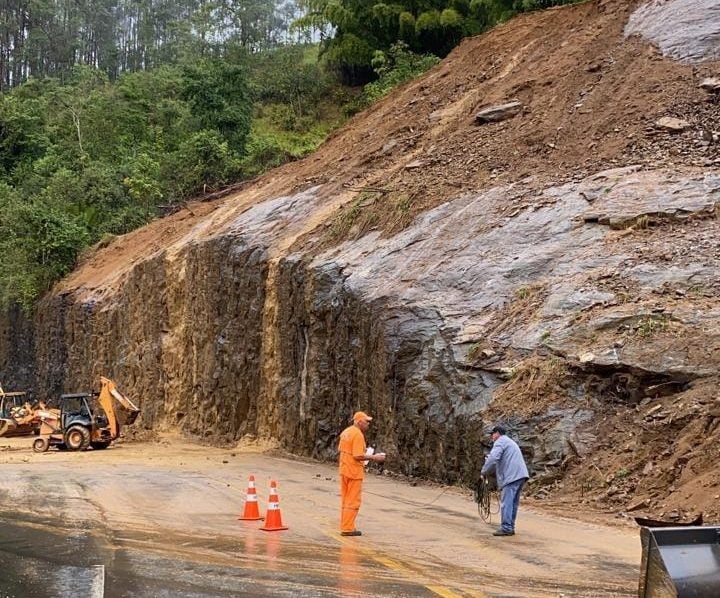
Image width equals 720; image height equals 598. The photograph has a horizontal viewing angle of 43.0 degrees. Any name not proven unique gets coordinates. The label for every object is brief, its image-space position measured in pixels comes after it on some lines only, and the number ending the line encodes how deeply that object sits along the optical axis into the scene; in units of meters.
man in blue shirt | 10.77
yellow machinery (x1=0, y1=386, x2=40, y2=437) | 31.48
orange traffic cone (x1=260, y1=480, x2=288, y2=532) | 11.15
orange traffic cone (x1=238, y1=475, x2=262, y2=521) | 12.06
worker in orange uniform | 10.78
